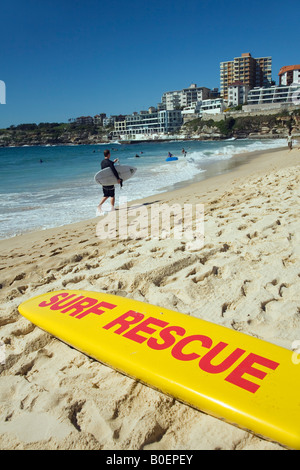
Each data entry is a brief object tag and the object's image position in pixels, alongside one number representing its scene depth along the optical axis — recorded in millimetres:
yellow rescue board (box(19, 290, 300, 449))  1658
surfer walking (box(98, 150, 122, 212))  7949
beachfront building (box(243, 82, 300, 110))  85250
